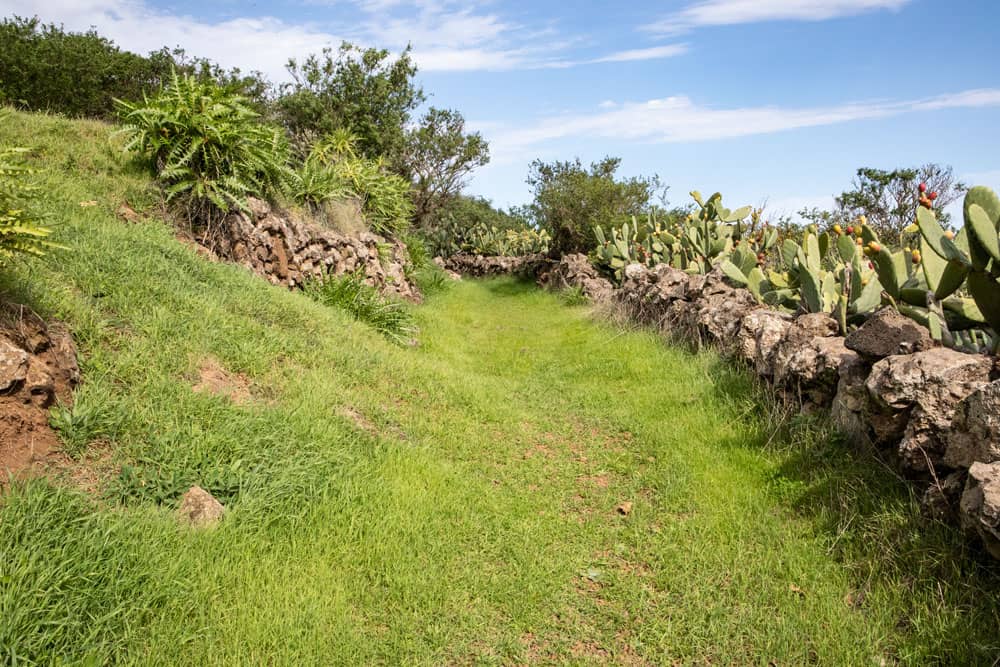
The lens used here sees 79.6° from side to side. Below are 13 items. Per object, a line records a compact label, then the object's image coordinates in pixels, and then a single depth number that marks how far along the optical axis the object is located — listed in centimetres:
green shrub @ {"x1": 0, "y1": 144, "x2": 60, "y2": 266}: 337
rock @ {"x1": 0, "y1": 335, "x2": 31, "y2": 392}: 324
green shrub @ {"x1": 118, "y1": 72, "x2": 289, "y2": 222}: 786
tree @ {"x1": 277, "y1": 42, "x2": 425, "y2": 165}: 2081
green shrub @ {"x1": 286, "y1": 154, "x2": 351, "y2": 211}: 1077
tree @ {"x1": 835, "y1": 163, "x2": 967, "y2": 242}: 2034
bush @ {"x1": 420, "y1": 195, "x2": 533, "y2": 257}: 2528
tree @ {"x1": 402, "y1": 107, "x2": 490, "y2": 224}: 2344
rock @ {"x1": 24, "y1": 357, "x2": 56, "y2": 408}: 340
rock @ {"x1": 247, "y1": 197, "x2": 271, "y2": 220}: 870
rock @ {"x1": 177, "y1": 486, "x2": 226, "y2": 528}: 329
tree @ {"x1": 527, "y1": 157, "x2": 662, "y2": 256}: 1741
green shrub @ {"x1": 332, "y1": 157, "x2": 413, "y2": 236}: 1358
